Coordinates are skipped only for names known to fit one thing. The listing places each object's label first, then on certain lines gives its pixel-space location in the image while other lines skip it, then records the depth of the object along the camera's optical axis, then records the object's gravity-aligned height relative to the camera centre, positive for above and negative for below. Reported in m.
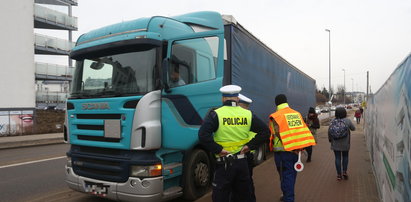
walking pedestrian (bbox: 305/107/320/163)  10.03 -0.74
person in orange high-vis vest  4.53 -0.61
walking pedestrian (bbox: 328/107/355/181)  6.74 -0.87
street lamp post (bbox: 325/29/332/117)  38.31 +4.79
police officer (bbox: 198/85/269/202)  3.63 -0.52
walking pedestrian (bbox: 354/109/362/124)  27.82 -1.57
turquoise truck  4.58 -0.16
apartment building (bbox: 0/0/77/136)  19.55 +2.97
